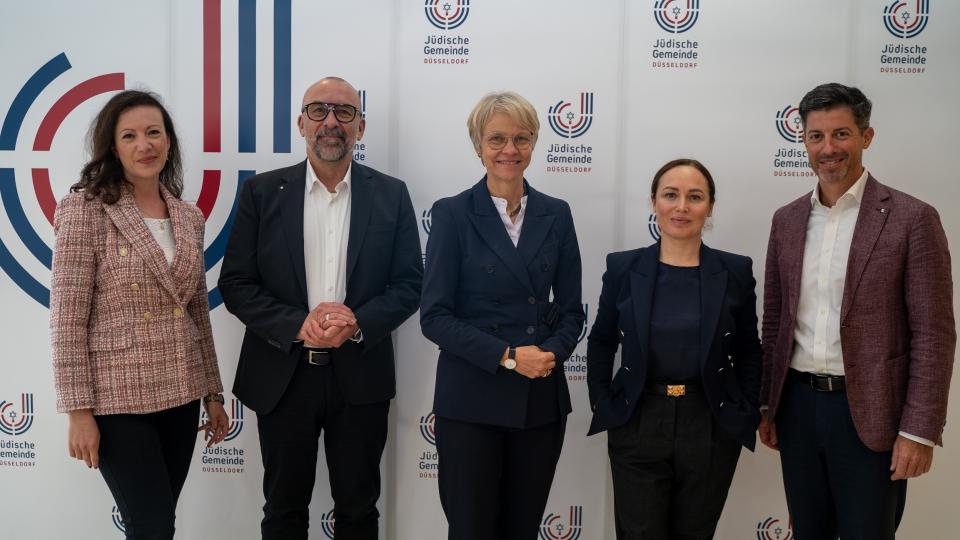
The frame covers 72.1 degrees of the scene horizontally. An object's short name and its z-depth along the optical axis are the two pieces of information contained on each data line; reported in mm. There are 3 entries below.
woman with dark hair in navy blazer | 2301
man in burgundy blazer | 2170
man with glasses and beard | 2600
